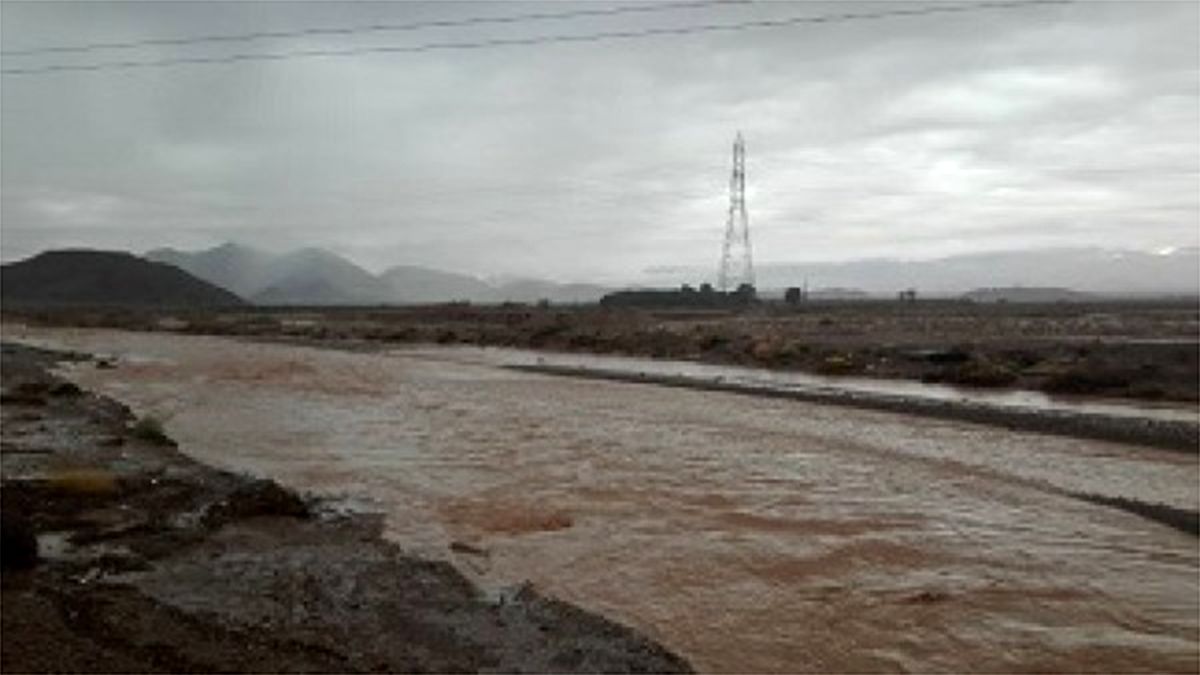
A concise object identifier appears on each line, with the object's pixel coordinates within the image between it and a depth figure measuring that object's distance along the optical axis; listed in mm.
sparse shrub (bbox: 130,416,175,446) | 23250
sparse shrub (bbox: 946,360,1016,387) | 40344
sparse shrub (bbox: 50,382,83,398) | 32500
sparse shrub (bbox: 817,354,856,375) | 46909
